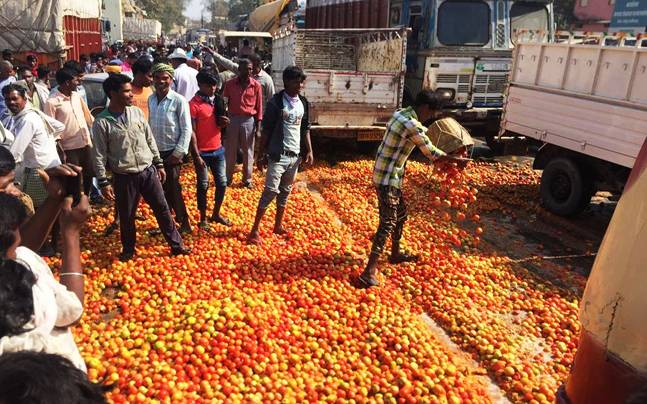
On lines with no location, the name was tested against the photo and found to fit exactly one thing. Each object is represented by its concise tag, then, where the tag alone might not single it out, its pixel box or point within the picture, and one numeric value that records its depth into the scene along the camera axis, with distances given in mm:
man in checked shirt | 5281
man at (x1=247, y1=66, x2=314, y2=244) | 6301
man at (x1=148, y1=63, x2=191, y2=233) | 6043
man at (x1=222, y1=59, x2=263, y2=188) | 8484
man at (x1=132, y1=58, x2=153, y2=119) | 6980
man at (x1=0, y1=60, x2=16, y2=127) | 8667
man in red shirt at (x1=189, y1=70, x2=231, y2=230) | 7008
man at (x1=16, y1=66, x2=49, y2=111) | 7969
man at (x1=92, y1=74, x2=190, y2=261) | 5426
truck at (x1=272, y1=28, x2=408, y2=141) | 10453
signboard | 29281
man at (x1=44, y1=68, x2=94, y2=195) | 6738
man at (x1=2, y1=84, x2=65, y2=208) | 5293
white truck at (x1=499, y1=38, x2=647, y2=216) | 7258
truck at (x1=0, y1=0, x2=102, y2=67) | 15500
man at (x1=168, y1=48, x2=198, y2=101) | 9273
